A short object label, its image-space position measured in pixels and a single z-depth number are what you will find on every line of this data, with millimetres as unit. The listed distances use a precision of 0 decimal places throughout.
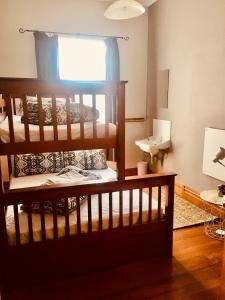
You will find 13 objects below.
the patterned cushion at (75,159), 3092
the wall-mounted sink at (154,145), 3725
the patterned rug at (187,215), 2671
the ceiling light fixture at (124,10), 2463
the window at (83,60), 3883
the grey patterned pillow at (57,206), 1864
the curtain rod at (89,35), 3578
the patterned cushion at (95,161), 3164
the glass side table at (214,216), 2300
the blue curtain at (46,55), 3574
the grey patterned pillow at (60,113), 1977
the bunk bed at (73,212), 1708
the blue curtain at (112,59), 3951
